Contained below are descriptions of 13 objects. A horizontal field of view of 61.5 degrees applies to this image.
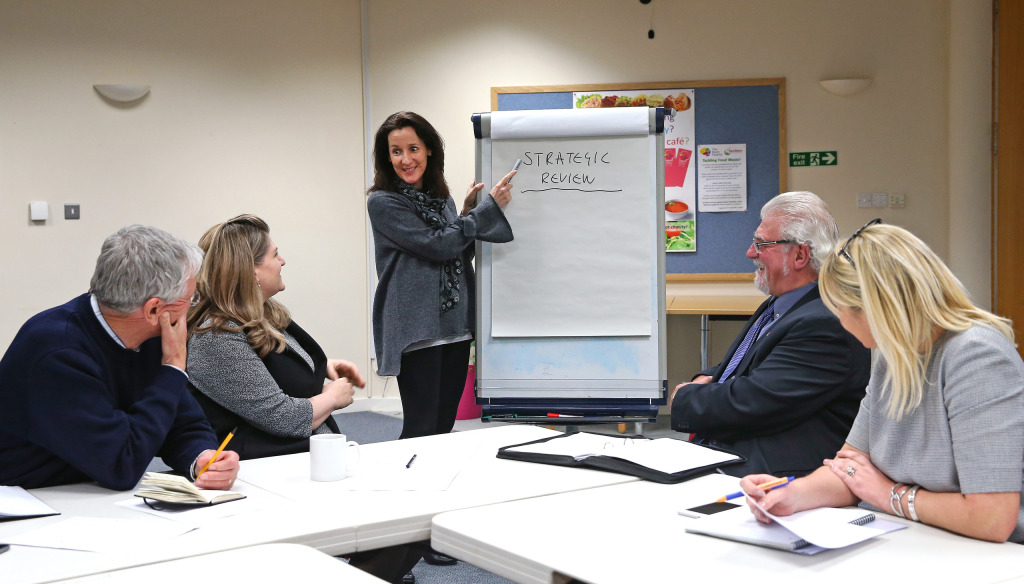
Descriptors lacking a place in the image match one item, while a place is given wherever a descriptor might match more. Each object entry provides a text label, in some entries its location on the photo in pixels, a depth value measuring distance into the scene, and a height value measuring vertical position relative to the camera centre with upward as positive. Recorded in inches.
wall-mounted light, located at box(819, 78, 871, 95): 205.6 +38.0
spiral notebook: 48.6 -17.0
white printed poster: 210.1 +17.0
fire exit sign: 208.8 +21.0
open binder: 67.8 -17.4
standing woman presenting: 113.0 -2.3
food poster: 211.5 +19.9
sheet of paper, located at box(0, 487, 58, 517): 58.0 -17.0
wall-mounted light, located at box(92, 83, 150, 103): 205.6 +39.9
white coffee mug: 67.1 -15.8
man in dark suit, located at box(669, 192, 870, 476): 82.1 -13.1
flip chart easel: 111.3 -3.4
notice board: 209.3 +24.3
